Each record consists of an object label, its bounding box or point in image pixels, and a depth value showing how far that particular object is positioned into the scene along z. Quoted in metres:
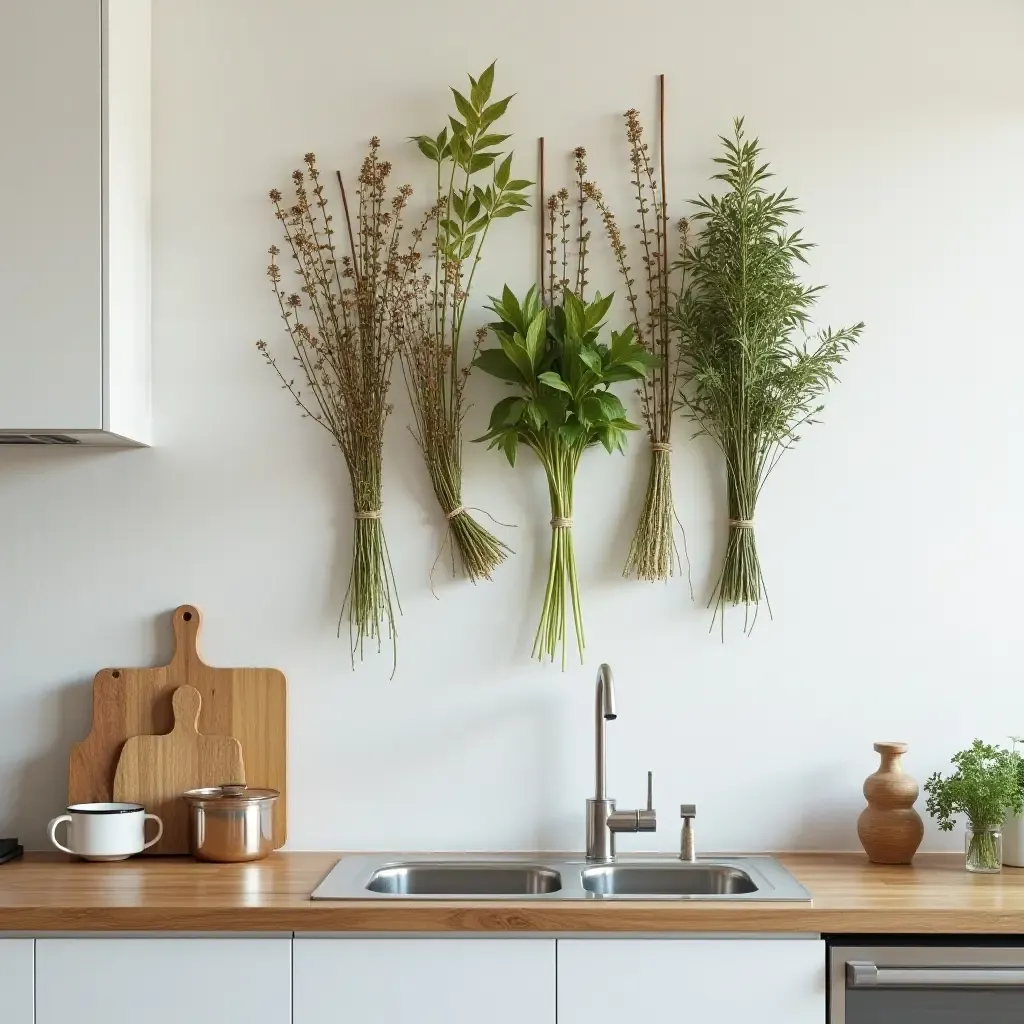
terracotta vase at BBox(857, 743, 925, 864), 2.37
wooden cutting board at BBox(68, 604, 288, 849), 2.50
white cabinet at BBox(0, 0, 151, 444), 2.23
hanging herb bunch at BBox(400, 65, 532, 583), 2.51
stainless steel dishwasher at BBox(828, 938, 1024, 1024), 1.99
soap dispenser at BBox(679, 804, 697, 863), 2.38
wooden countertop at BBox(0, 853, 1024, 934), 1.99
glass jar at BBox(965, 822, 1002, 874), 2.29
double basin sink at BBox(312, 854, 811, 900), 2.33
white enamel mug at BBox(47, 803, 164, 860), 2.35
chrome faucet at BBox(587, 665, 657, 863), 2.36
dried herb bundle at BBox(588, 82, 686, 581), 2.52
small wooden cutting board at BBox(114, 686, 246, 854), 2.47
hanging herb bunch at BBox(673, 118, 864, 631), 2.47
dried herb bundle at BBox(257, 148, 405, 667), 2.52
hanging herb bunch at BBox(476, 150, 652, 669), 2.44
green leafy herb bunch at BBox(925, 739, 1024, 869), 2.28
